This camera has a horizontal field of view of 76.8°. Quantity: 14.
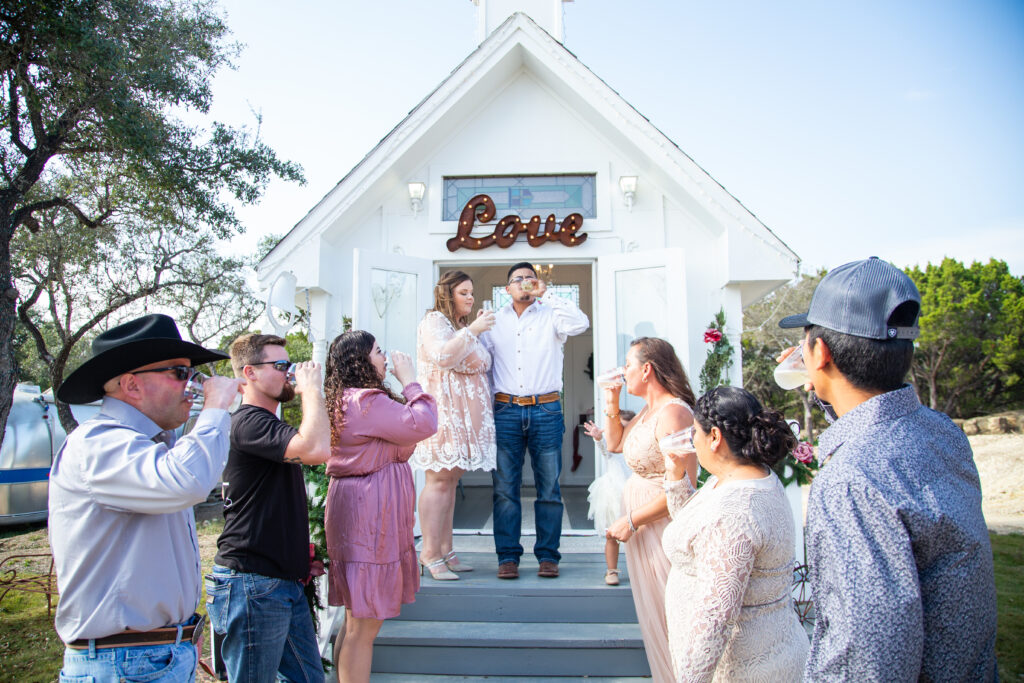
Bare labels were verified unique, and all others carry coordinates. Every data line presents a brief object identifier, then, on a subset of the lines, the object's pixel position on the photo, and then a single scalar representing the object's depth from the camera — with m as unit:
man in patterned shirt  1.28
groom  4.78
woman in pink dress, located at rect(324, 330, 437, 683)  3.18
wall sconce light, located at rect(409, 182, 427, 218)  6.59
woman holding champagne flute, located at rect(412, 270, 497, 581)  4.56
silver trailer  12.81
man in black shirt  2.62
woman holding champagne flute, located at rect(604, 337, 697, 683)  3.10
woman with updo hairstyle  1.96
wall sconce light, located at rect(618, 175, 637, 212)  6.50
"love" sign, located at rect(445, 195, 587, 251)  6.46
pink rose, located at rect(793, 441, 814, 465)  4.20
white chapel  6.16
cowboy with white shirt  1.96
